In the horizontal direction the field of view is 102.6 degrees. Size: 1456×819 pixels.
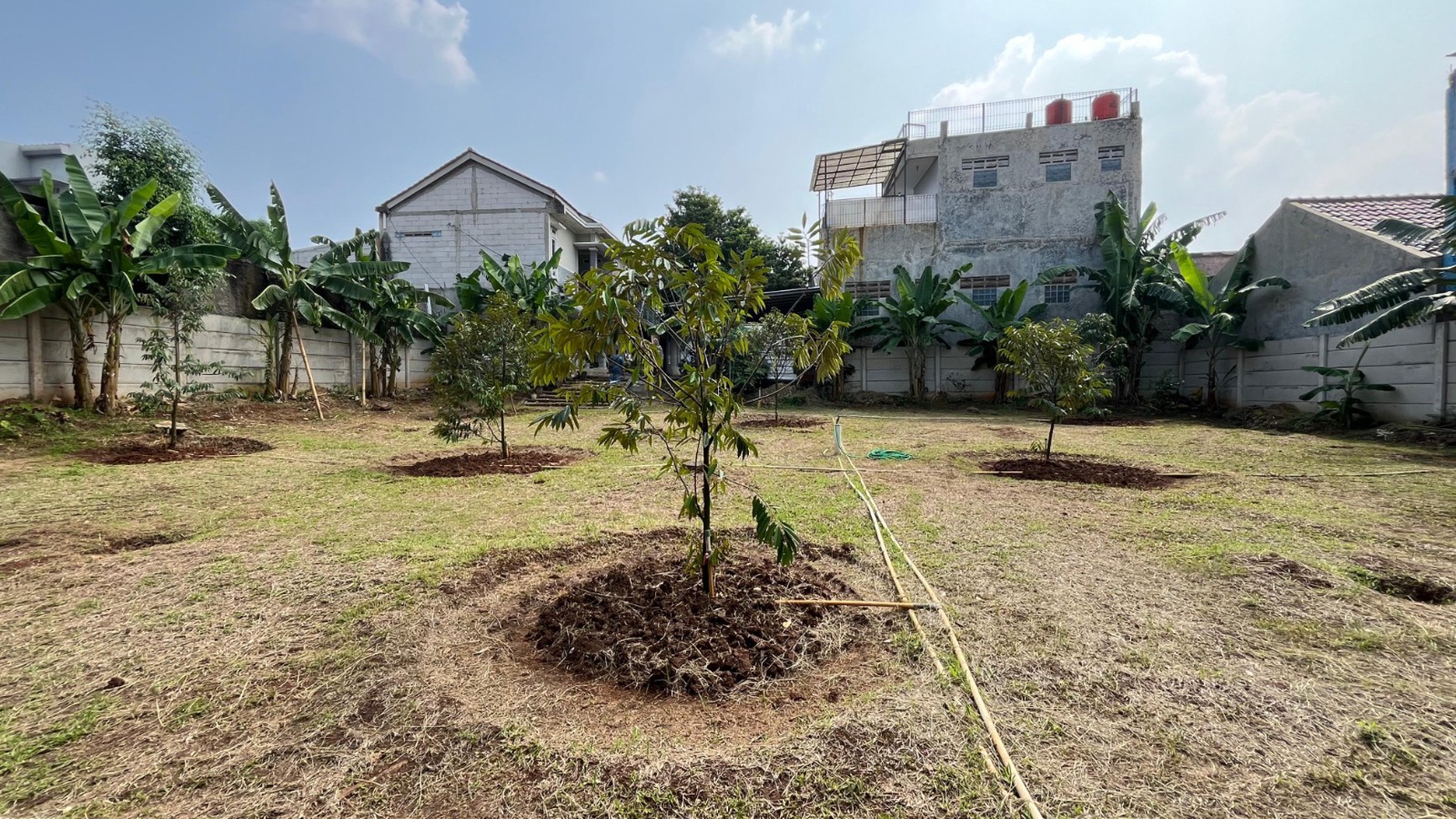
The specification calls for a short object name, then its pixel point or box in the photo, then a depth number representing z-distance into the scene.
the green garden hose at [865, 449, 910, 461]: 9.01
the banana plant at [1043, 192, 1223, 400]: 17.22
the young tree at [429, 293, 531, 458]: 7.66
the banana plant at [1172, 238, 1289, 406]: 15.44
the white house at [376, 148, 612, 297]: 23.81
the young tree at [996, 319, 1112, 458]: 7.92
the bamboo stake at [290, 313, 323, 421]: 13.43
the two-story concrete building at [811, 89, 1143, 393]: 20.92
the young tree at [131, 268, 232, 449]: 8.27
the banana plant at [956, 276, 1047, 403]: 18.02
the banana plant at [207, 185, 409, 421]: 13.02
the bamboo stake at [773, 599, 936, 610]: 3.38
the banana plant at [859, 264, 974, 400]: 18.78
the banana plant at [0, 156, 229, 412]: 8.80
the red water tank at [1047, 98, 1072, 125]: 21.67
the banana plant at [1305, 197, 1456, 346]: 9.62
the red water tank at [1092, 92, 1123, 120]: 21.16
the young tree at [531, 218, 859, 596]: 2.79
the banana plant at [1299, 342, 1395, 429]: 11.48
